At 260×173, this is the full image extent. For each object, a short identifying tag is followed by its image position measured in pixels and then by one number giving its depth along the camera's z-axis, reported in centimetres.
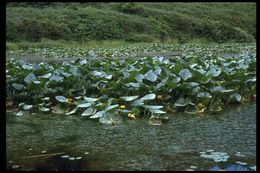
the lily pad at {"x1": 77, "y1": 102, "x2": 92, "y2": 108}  362
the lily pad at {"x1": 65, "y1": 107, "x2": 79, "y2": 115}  379
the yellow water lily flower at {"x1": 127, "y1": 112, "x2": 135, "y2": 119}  358
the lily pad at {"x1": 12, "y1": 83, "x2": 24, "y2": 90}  420
